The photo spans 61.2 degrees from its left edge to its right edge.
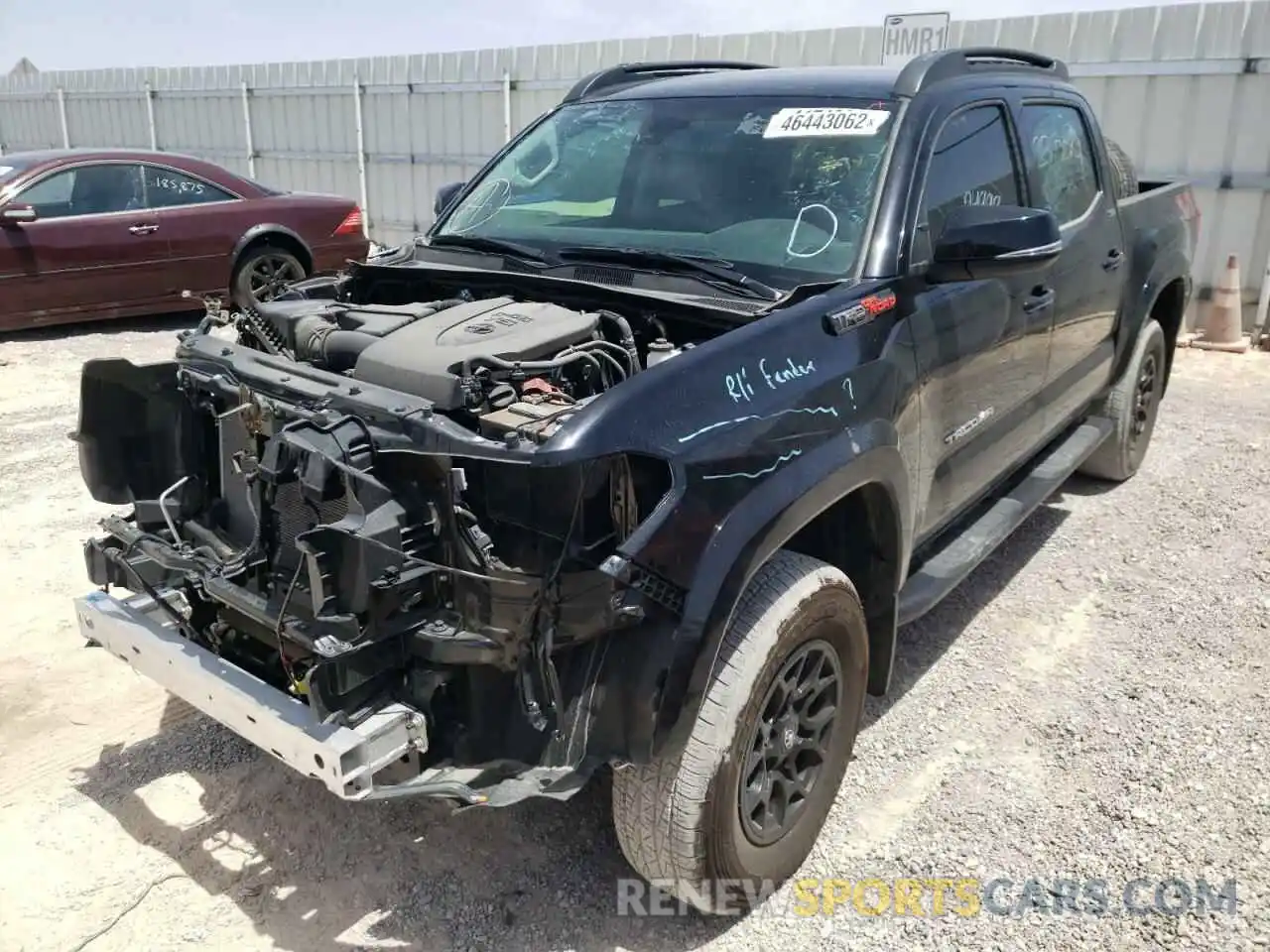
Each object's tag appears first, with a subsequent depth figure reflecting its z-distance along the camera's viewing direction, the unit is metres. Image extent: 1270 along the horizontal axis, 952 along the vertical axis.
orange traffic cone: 8.90
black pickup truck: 2.30
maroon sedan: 8.70
